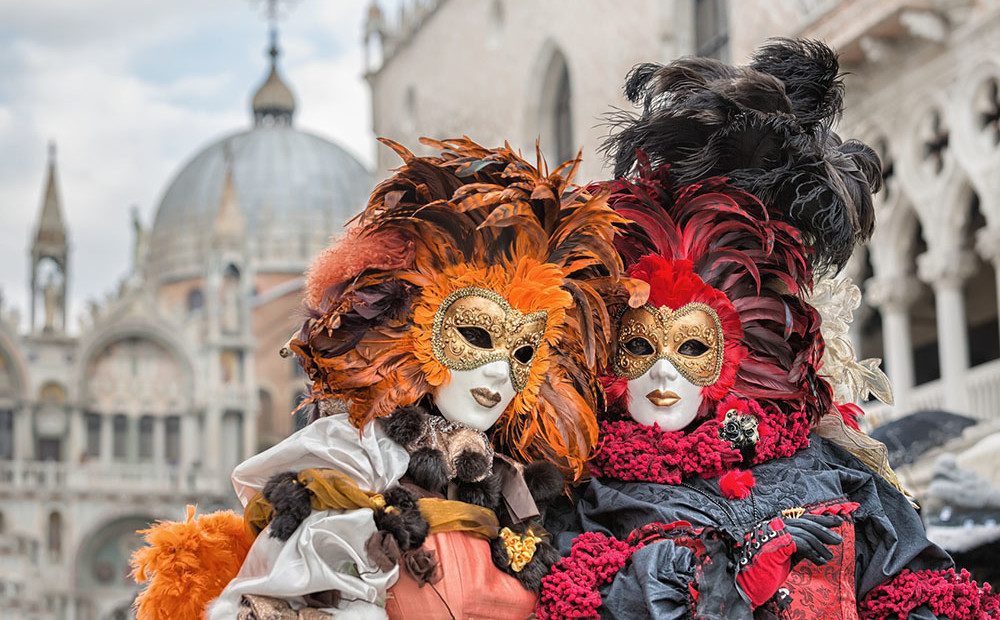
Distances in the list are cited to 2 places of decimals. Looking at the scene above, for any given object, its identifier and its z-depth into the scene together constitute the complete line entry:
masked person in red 2.85
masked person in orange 2.67
